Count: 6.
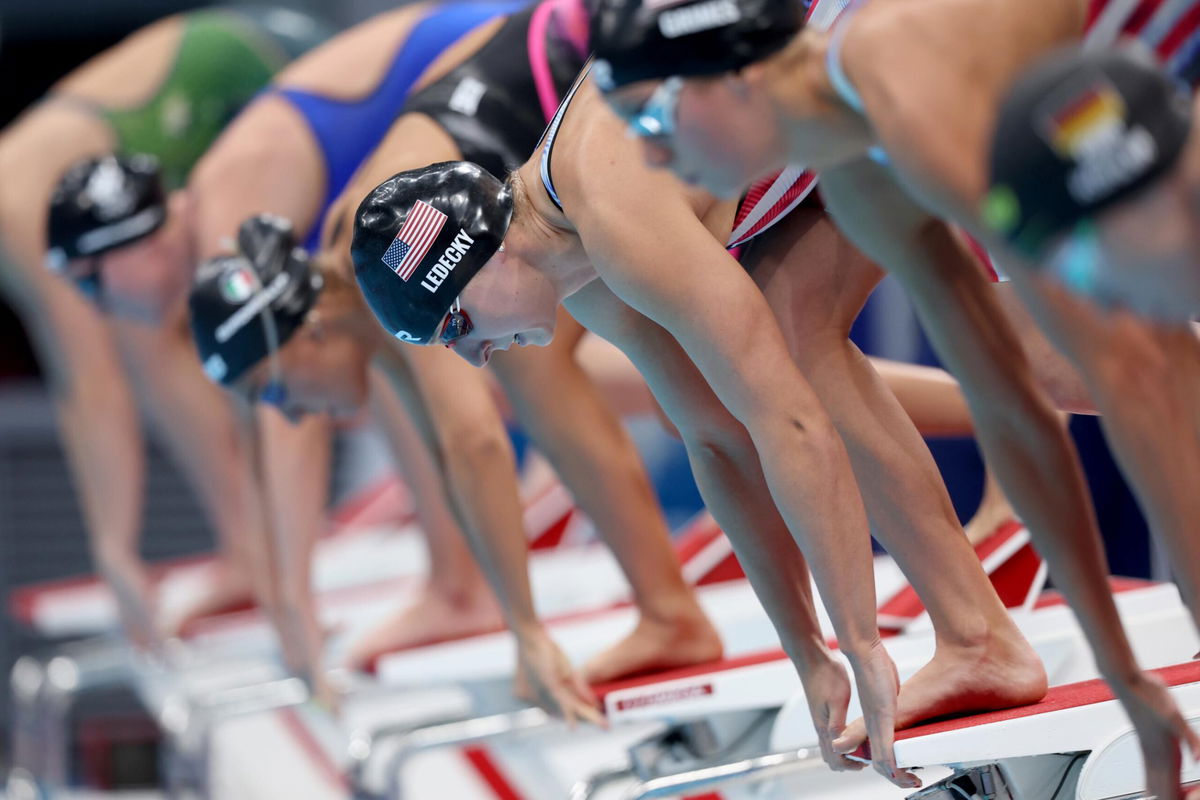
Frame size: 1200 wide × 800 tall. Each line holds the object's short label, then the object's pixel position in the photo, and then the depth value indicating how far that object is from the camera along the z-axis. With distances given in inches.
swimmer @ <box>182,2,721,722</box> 597.3
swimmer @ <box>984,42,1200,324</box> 546.5
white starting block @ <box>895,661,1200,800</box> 568.8
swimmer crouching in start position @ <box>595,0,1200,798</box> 555.0
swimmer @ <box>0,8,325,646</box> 717.7
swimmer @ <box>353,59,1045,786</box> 569.0
